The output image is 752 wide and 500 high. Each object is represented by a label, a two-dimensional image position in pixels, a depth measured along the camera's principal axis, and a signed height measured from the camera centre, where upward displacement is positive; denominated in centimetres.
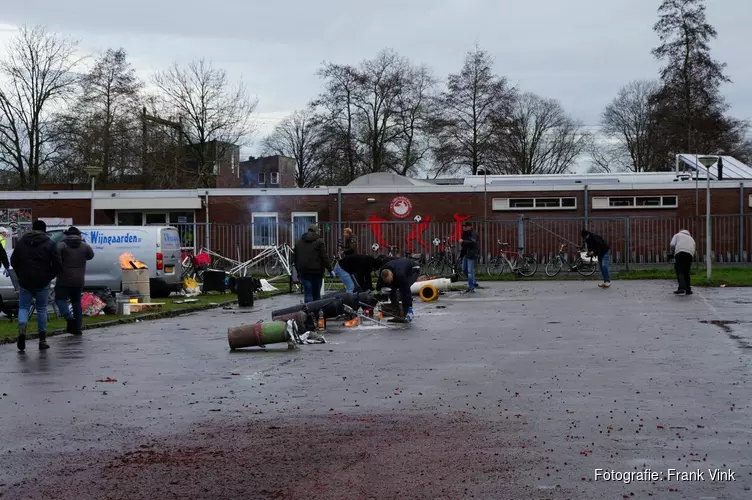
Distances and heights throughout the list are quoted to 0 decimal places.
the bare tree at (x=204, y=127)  6050 +741
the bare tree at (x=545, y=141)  7581 +802
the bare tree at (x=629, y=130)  7425 +877
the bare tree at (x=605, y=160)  7862 +636
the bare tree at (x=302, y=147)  6562 +794
